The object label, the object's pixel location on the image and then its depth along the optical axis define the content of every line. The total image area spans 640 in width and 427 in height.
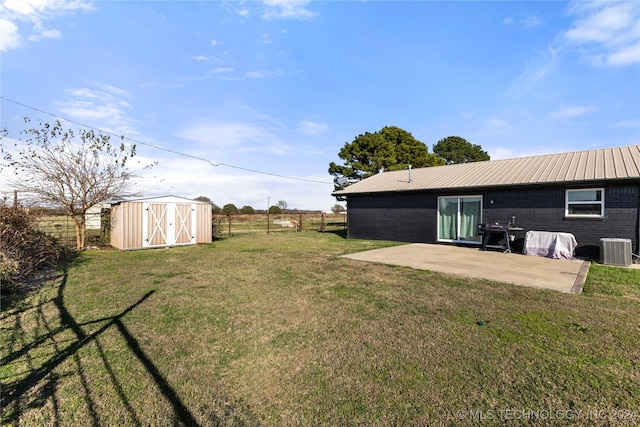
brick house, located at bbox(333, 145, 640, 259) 8.13
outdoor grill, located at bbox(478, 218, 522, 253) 9.34
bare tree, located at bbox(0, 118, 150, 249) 10.58
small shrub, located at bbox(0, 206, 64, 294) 5.06
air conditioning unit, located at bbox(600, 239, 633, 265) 7.23
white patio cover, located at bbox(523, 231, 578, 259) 8.34
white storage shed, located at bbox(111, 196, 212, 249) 11.27
